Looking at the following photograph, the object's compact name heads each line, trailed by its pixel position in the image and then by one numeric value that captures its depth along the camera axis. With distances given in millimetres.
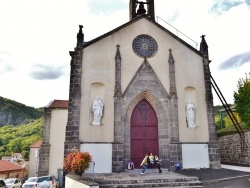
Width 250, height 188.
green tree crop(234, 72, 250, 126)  17766
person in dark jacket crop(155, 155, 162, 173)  13567
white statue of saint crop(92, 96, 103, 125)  14367
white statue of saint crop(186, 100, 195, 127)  15539
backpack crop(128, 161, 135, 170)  14369
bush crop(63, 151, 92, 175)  11594
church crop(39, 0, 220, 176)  14273
